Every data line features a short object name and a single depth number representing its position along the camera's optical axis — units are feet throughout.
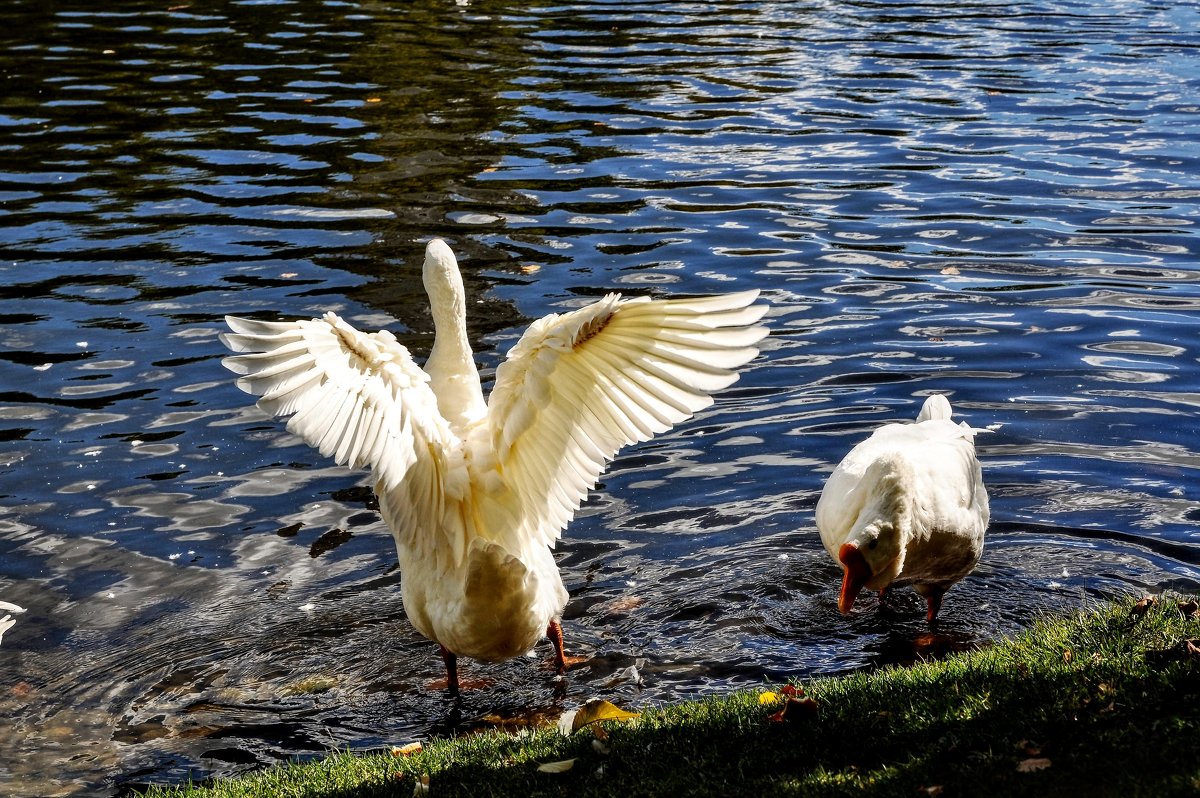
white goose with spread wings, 16.76
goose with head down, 20.31
